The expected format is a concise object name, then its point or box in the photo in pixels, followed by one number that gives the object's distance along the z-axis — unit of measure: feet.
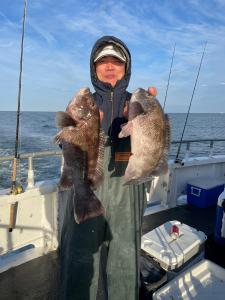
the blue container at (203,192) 16.77
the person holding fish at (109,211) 6.78
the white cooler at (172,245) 9.89
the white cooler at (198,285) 8.23
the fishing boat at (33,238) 9.82
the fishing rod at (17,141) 9.89
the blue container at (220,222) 10.93
